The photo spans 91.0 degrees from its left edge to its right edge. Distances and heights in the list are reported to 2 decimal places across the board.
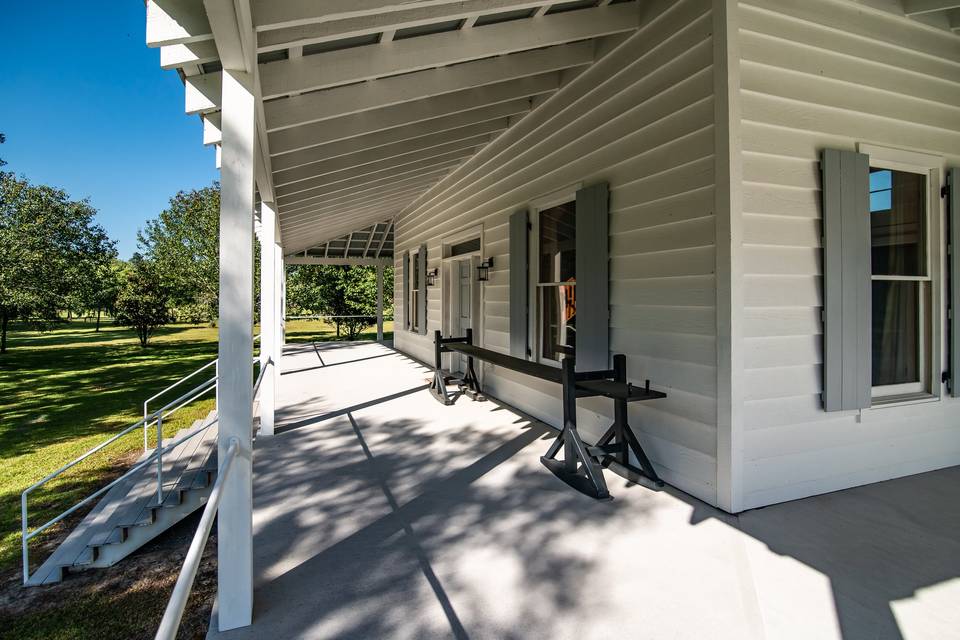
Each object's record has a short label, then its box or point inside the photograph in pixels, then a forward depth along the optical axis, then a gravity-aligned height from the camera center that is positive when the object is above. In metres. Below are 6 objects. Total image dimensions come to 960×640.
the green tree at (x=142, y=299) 15.79 +0.58
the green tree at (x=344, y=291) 18.45 +0.88
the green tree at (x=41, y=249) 13.83 +2.30
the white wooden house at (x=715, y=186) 2.40 +0.76
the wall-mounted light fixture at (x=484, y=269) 5.93 +0.54
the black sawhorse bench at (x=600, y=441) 2.93 -0.86
